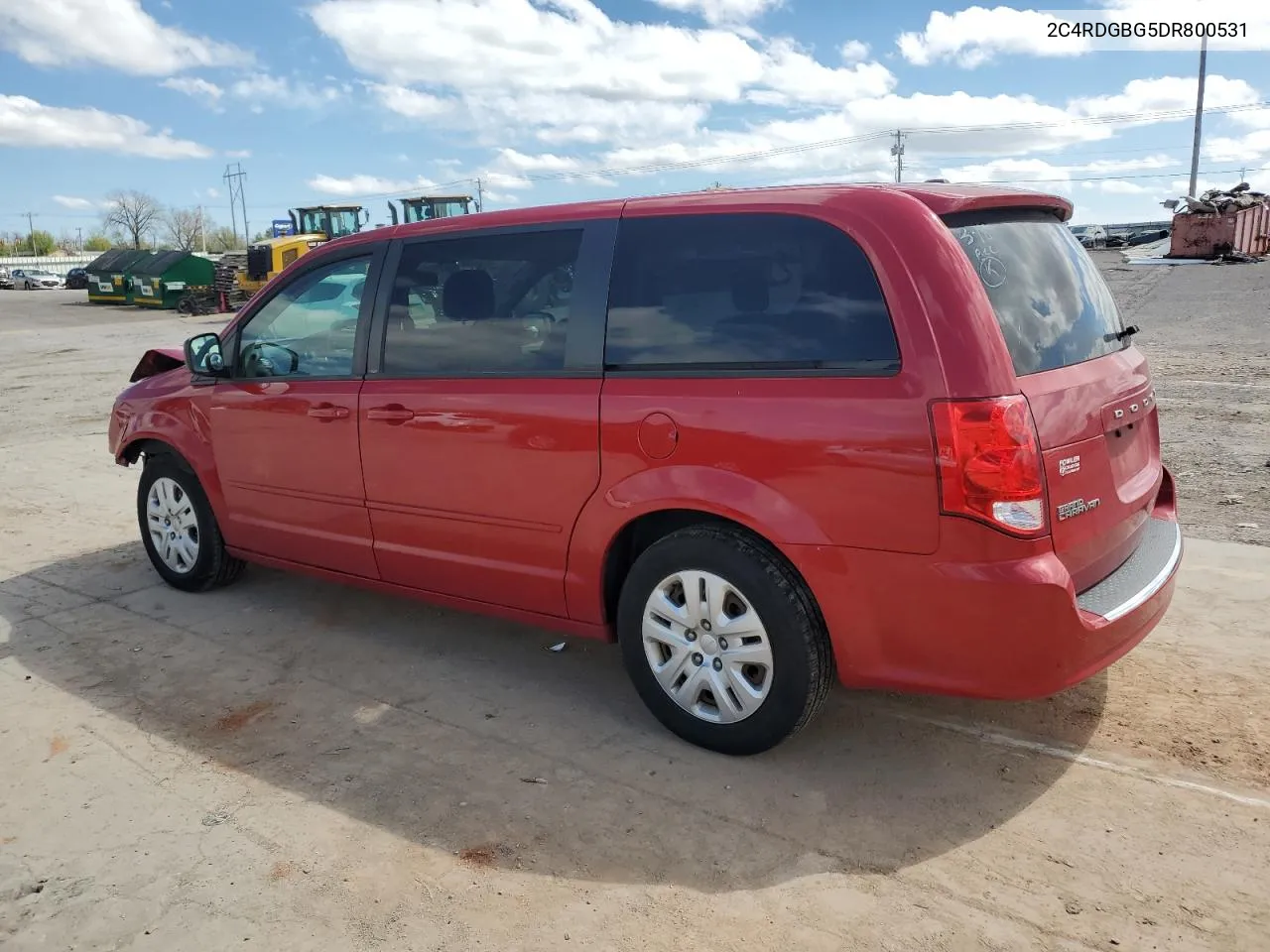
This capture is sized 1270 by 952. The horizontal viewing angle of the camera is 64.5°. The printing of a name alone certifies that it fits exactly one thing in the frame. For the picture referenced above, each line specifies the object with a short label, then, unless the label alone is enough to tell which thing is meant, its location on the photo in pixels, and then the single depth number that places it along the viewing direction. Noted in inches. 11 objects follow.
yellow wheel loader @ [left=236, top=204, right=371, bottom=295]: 1242.6
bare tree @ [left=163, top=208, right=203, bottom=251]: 4808.1
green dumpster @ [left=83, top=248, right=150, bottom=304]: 1531.7
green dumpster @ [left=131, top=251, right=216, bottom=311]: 1434.5
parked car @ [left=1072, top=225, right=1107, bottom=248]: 1815.7
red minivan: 117.1
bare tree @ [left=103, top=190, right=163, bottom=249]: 4581.7
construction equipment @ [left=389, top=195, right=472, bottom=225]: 1106.1
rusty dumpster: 1095.6
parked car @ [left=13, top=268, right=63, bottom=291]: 2476.0
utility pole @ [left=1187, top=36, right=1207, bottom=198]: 1929.1
